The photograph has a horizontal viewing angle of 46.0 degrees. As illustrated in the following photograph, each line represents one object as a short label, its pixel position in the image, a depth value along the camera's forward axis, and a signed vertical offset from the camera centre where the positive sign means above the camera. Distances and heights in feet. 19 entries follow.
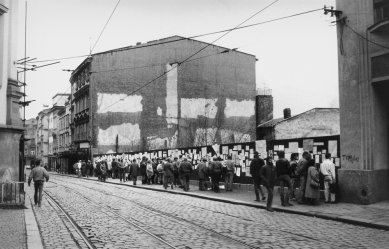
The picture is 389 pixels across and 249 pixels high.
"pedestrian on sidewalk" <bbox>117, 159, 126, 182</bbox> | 112.40 -3.14
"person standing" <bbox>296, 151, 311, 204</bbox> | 49.60 -2.23
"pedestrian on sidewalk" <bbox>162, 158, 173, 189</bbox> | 79.10 -3.20
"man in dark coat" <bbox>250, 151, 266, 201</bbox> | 53.47 -2.10
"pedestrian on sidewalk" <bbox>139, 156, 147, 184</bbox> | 97.14 -3.81
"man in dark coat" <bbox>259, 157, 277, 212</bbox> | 46.03 -2.58
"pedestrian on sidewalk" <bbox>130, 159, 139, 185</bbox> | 94.32 -3.47
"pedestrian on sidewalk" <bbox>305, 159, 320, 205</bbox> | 47.98 -3.62
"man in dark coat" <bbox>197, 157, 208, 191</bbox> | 73.36 -3.21
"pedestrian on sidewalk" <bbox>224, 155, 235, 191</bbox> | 69.26 -3.14
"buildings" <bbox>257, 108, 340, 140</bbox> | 128.77 +7.92
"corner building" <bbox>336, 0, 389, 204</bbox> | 47.50 +4.89
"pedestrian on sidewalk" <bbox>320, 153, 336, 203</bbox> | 48.73 -2.54
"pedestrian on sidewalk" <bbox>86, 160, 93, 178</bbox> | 156.42 -4.18
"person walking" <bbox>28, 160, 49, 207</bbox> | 50.85 -2.32
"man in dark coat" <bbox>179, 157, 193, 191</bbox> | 73.93 -3.01
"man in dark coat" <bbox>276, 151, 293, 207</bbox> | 48.37 -2.55
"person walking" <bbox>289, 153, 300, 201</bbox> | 49.99 -2.72
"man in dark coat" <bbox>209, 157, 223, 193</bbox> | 67.87 -2.73
